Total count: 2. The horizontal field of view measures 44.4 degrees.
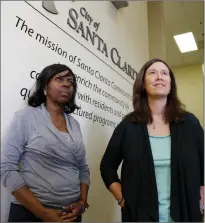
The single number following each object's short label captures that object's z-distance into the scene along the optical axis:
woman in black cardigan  0.92
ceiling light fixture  3.41
